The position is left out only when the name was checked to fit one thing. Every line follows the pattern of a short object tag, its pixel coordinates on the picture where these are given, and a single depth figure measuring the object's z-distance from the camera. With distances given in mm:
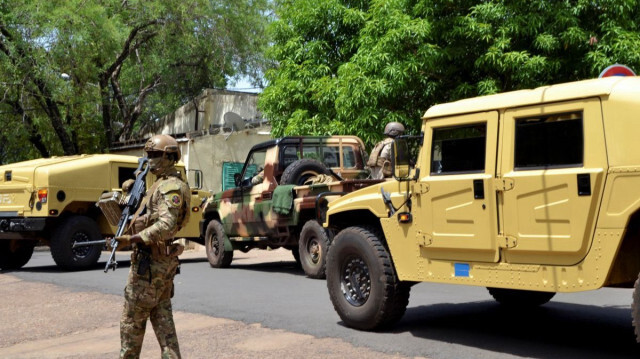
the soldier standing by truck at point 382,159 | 11445
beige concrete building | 26141
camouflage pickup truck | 11766
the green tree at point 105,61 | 24516
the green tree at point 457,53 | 14055
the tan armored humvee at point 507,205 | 5488
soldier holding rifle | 5160
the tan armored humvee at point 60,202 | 13961
